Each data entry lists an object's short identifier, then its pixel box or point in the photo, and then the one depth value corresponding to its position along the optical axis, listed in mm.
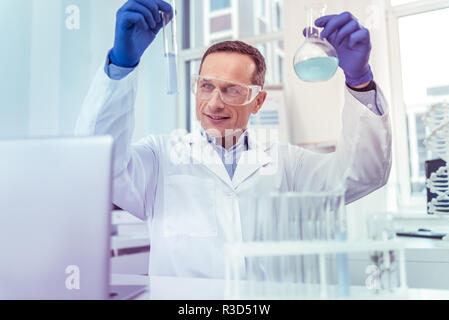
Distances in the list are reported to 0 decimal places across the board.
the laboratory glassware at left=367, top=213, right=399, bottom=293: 625
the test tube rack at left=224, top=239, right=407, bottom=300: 579
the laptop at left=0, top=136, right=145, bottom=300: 577
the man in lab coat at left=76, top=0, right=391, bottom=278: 986
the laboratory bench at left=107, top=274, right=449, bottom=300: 645
